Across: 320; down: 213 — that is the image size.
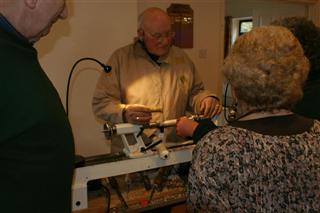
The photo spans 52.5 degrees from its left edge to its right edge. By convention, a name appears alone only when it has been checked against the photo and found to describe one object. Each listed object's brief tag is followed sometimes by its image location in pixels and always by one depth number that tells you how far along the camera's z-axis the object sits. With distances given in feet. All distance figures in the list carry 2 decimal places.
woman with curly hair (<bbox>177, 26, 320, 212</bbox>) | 3.05
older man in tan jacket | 6.22
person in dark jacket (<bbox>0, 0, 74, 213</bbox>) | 2.63
